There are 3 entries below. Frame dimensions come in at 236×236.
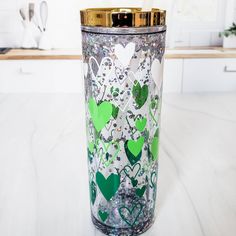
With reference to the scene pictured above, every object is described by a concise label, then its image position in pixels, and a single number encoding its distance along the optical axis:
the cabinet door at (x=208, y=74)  1.78
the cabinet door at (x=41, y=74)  1.80
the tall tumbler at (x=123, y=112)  0.49
